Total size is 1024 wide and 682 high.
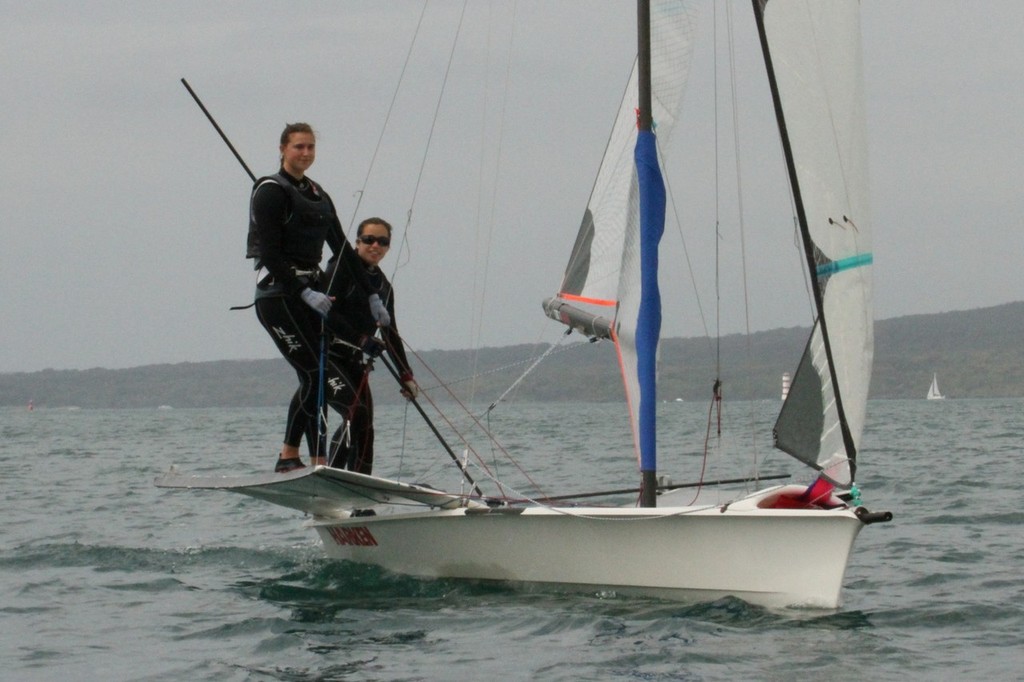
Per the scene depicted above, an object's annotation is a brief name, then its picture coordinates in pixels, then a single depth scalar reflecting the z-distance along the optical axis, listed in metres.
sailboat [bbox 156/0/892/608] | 15.23
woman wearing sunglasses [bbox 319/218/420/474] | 17.23
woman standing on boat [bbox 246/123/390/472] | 16.08
